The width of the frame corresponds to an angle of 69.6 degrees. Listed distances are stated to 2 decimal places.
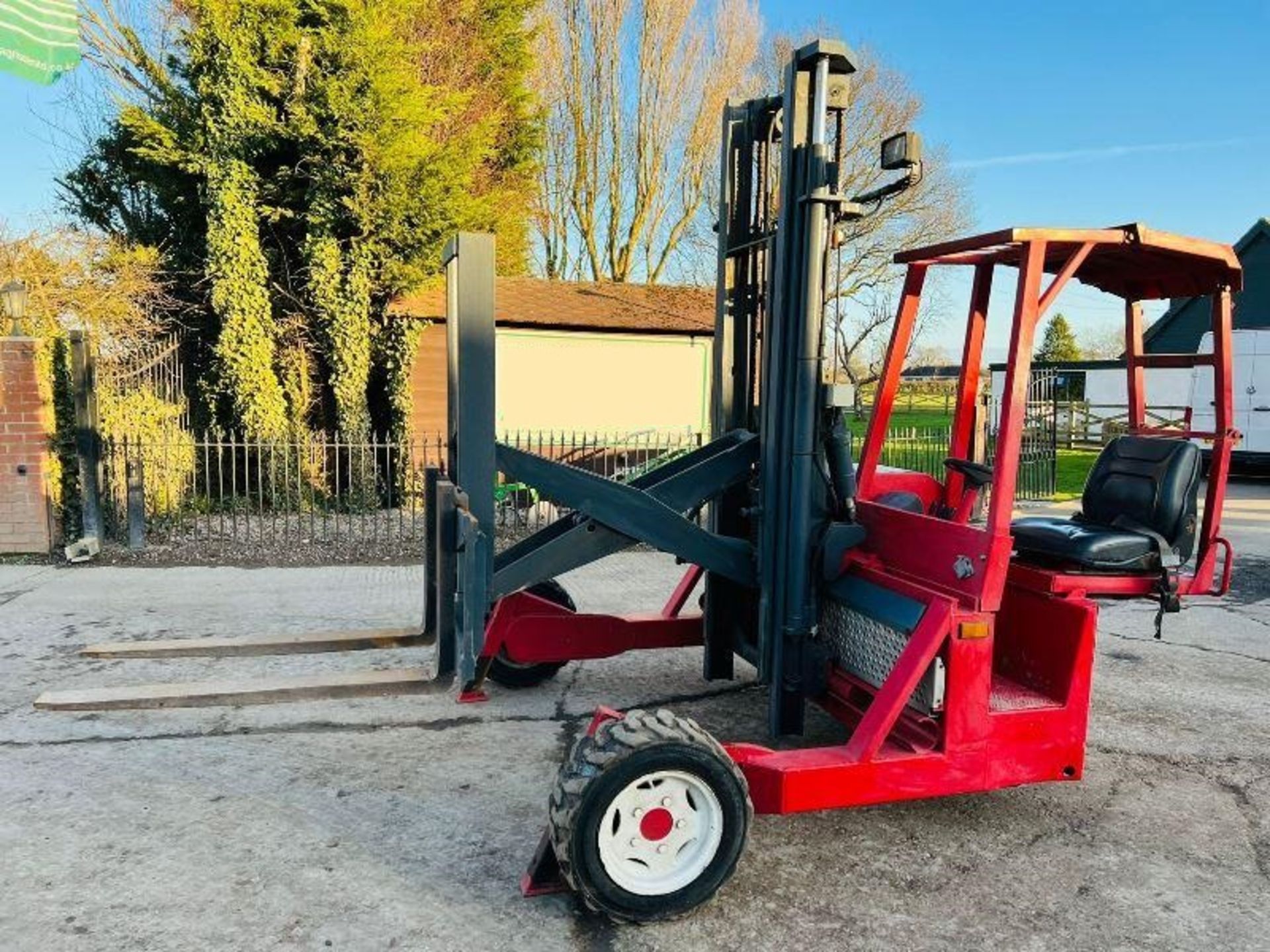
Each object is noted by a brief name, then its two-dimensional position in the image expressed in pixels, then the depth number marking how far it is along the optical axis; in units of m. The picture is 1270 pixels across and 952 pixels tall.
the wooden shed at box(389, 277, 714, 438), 17.72
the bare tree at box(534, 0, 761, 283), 26.61
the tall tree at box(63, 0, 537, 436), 12.28
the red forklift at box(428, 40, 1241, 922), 3.18
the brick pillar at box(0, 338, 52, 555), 8.89
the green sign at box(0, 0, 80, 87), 11.33
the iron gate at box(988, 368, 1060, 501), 15.20
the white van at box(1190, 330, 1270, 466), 17.98
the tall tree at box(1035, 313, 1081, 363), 54.31
